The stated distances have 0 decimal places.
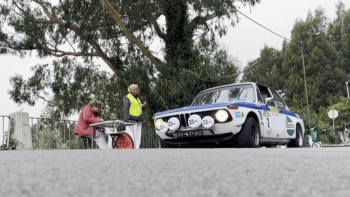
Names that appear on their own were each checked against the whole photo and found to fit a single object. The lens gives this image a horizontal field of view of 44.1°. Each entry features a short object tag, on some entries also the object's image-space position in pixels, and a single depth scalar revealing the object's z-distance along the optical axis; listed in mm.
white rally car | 8055
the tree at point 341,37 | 48562
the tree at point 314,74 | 43719
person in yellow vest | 9570
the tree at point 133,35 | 15648
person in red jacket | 9477
